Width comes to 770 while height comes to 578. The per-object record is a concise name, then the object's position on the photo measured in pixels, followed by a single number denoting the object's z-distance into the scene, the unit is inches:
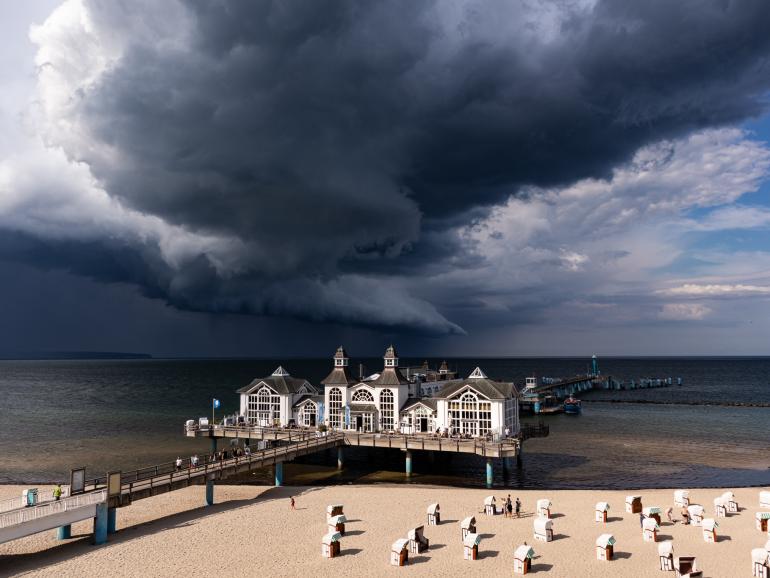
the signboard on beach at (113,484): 1213.1
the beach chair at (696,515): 1264.8
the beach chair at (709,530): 1157.1
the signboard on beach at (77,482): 1200.8
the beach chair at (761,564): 955.3
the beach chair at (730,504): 1389.4
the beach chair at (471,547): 1054.4
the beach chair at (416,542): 1085.1
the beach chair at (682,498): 1396.4
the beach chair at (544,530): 1160.8
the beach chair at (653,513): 1262.1
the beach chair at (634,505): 1380.4
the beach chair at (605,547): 1048.2
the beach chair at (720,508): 1362.0
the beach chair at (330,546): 1072.2
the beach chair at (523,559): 981.8
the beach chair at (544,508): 1329.6
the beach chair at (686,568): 927.7
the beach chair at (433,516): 1293.1
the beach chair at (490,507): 1371.8
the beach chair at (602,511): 1312.7
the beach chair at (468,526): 1166.3
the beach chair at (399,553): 1019.9
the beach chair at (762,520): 1235.2
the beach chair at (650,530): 1159.6
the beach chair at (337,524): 1193.8
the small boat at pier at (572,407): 4035.4
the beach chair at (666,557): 995.9
